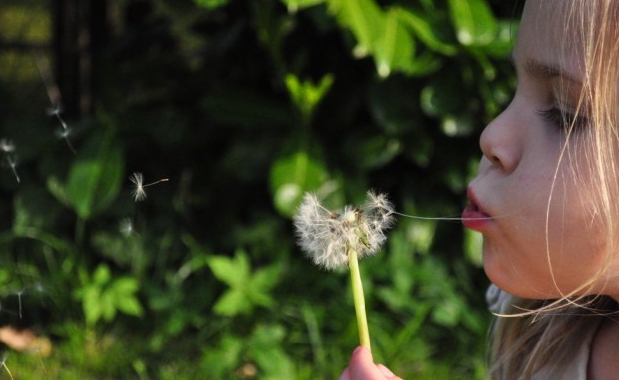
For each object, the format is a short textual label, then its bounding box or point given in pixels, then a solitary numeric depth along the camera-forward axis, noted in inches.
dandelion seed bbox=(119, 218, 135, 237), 107.2
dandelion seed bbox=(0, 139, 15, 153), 110.2
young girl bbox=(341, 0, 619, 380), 46.4
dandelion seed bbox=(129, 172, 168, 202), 55.0
